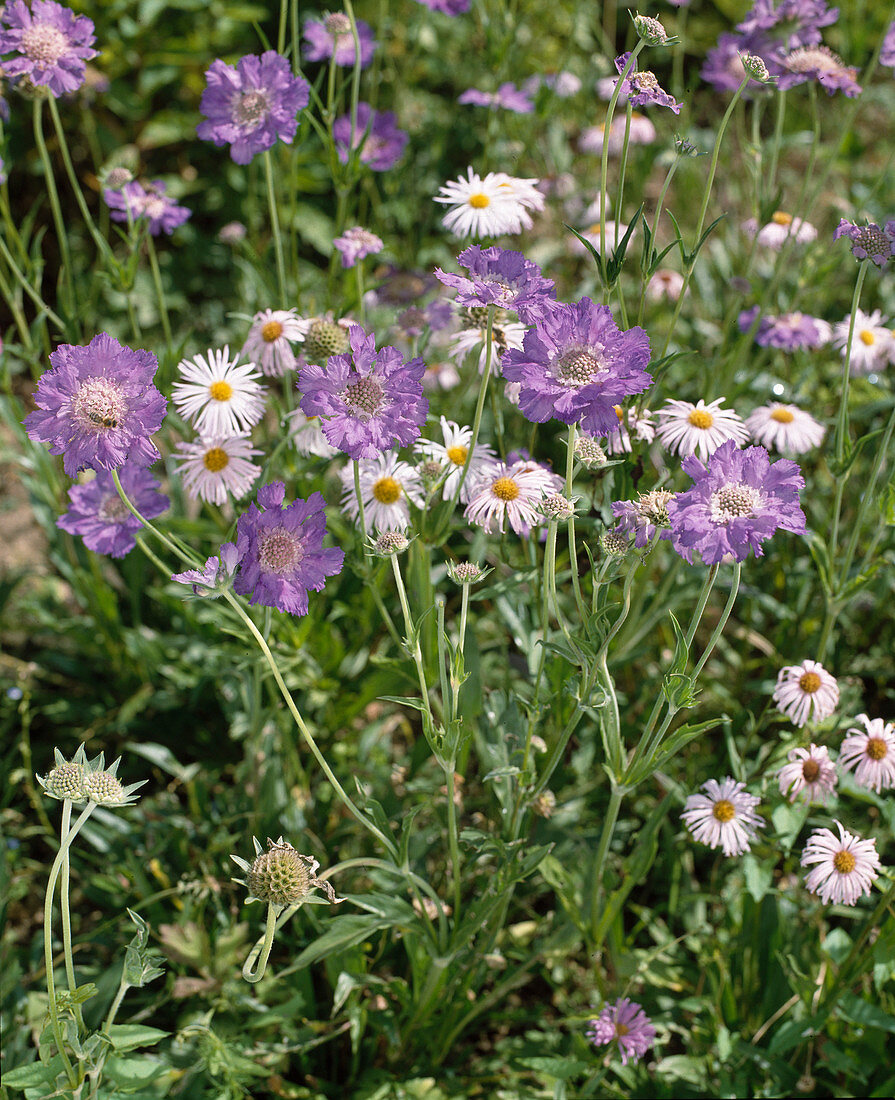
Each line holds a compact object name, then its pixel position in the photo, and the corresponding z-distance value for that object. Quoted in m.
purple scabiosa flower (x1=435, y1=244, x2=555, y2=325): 1.65
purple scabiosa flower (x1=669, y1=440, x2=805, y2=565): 1.52
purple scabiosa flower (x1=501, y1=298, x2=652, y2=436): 1.59
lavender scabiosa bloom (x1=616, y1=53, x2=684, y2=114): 1.79
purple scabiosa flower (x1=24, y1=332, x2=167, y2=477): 1.60
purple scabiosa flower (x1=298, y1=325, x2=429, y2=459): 1.67
